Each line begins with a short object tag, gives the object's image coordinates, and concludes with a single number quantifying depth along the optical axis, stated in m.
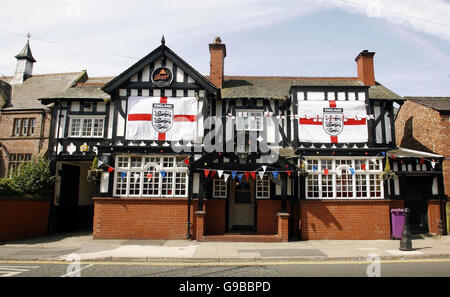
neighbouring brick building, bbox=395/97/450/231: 14.60
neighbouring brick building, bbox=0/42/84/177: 19.42
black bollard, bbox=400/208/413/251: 10.50
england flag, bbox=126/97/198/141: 14.46
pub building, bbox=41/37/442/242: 13.55
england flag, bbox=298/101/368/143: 14.58
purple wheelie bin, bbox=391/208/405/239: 13.20
